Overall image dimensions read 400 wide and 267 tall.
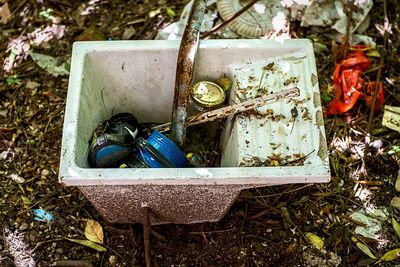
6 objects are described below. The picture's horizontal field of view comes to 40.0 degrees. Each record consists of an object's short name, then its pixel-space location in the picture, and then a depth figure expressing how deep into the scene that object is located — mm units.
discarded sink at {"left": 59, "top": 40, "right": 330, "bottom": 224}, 1713
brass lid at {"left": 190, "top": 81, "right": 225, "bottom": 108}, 2002
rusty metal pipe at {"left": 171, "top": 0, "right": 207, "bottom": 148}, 1947
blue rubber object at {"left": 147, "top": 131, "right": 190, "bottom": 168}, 1892
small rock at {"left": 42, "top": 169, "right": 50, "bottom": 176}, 2426
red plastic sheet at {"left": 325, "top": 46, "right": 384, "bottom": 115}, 2588
